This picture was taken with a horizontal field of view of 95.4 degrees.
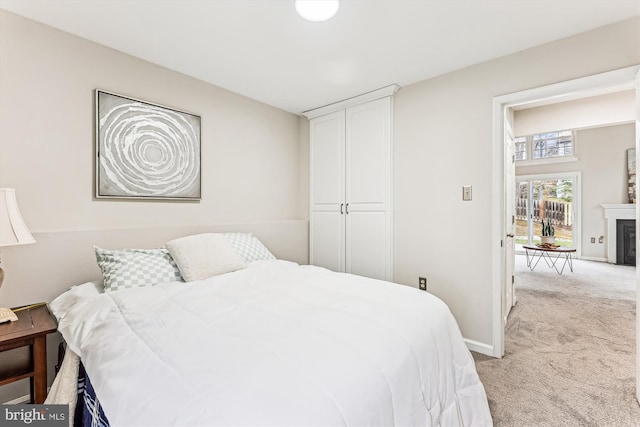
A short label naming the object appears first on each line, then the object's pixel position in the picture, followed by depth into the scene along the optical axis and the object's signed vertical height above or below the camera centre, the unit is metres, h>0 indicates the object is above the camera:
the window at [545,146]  6.62 +1.56
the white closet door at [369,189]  2.91 +0.24
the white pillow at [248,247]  2.54 -0.30
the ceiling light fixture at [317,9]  1.64 +1.18
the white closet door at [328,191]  3.27 +0.25
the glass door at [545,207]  6.78 +0.13
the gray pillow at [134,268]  1.76 -0.35
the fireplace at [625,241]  5.60 -0.58
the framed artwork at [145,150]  2.12 +0.50
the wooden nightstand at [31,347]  1.35 -0.64
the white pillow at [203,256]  1.98 -0.31
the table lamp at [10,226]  1.44 -0.06
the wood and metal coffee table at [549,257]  4.79 -0.98
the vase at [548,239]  5.00 -0.47
